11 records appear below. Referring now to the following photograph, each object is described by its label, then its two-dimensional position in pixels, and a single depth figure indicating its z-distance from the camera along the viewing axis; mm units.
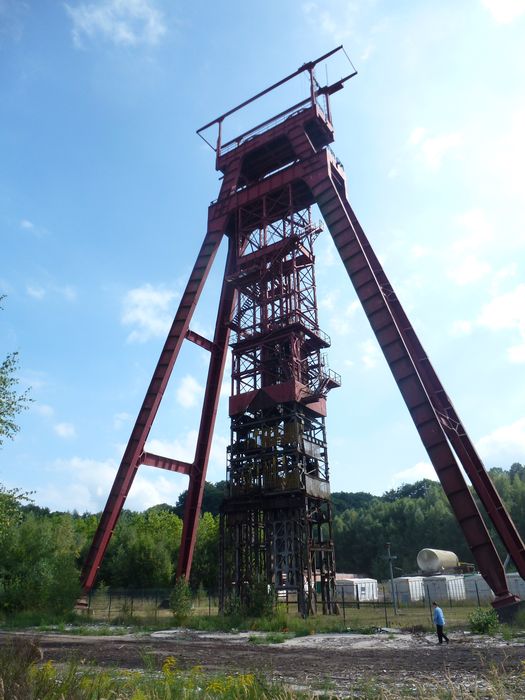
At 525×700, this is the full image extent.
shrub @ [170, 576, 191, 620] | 23073
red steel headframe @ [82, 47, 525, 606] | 18000
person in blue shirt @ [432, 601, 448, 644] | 14352
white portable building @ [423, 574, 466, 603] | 34656
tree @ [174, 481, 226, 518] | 88375
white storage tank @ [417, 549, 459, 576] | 45406
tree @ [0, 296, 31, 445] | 16453
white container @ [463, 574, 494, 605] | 34700
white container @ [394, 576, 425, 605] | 36000
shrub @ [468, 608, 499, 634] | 16000
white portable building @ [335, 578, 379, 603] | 39531
